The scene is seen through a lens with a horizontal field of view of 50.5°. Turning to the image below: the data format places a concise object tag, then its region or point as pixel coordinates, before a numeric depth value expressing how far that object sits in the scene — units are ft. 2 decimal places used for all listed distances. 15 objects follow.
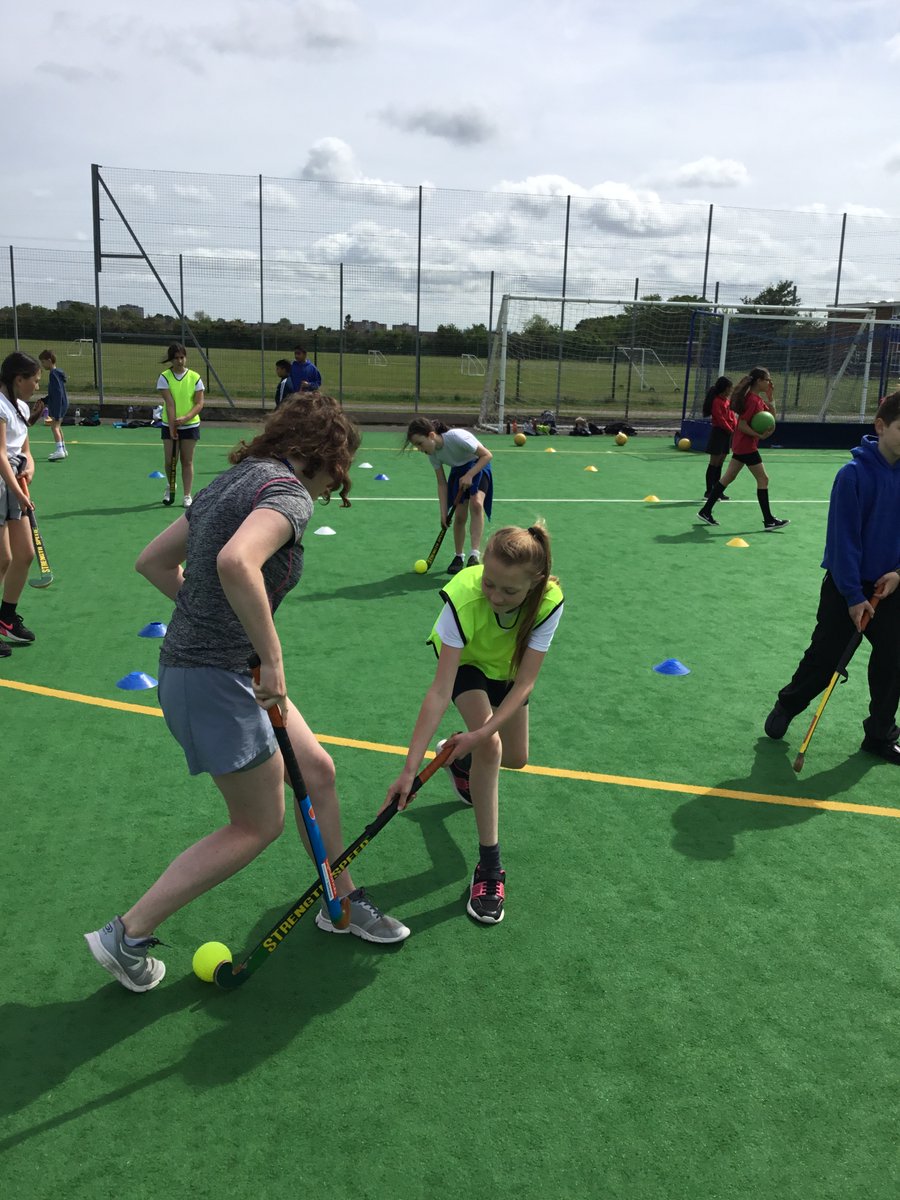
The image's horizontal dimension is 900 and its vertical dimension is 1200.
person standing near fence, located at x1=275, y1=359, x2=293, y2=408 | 53.57
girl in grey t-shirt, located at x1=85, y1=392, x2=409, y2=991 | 8.35
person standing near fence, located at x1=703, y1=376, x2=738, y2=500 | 39.50
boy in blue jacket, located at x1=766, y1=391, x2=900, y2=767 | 15.20
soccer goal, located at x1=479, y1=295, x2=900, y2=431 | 72.79
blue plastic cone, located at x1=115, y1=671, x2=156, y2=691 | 18.89
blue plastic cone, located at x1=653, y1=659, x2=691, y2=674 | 20.43
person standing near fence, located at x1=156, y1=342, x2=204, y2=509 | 36.45
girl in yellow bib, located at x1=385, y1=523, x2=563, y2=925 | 10.61
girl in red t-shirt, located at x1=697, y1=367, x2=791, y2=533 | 35.73
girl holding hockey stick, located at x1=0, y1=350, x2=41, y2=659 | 19.71
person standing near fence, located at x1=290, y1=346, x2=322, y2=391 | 55.67
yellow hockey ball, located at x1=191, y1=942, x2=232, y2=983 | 10.37
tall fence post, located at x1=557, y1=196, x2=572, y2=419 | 75.20
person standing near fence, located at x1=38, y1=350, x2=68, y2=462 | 51.42
